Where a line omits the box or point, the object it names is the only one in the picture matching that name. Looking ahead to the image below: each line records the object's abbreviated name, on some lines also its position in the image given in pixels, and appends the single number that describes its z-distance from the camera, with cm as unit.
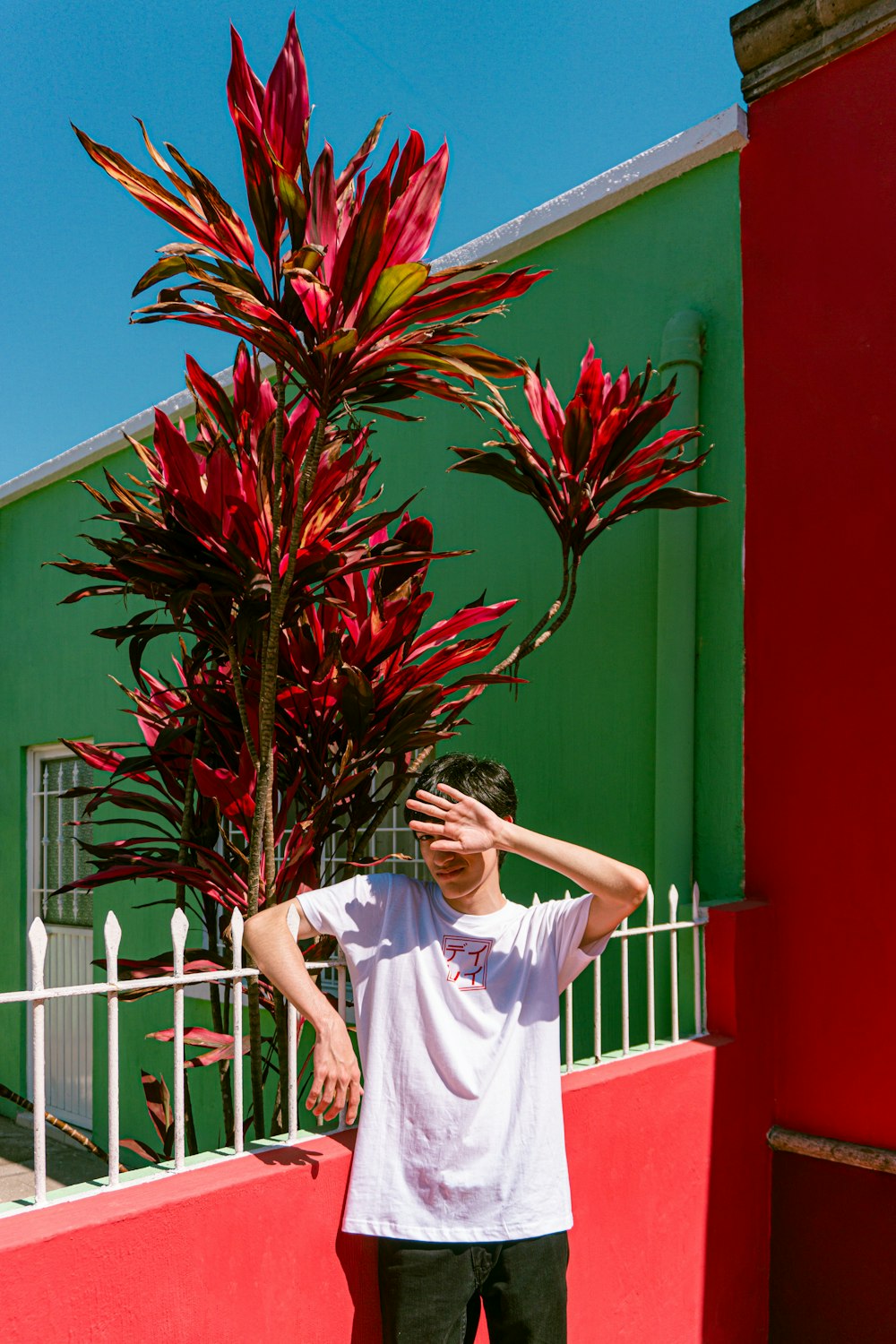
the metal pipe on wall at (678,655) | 381
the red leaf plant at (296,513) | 220
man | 202
